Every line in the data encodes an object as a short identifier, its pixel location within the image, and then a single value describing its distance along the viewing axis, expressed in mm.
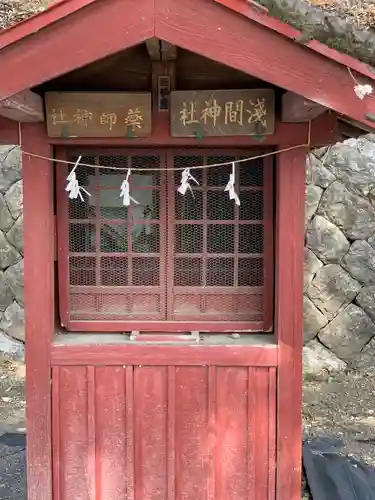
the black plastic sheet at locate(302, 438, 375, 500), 4555
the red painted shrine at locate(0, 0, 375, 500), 3520
